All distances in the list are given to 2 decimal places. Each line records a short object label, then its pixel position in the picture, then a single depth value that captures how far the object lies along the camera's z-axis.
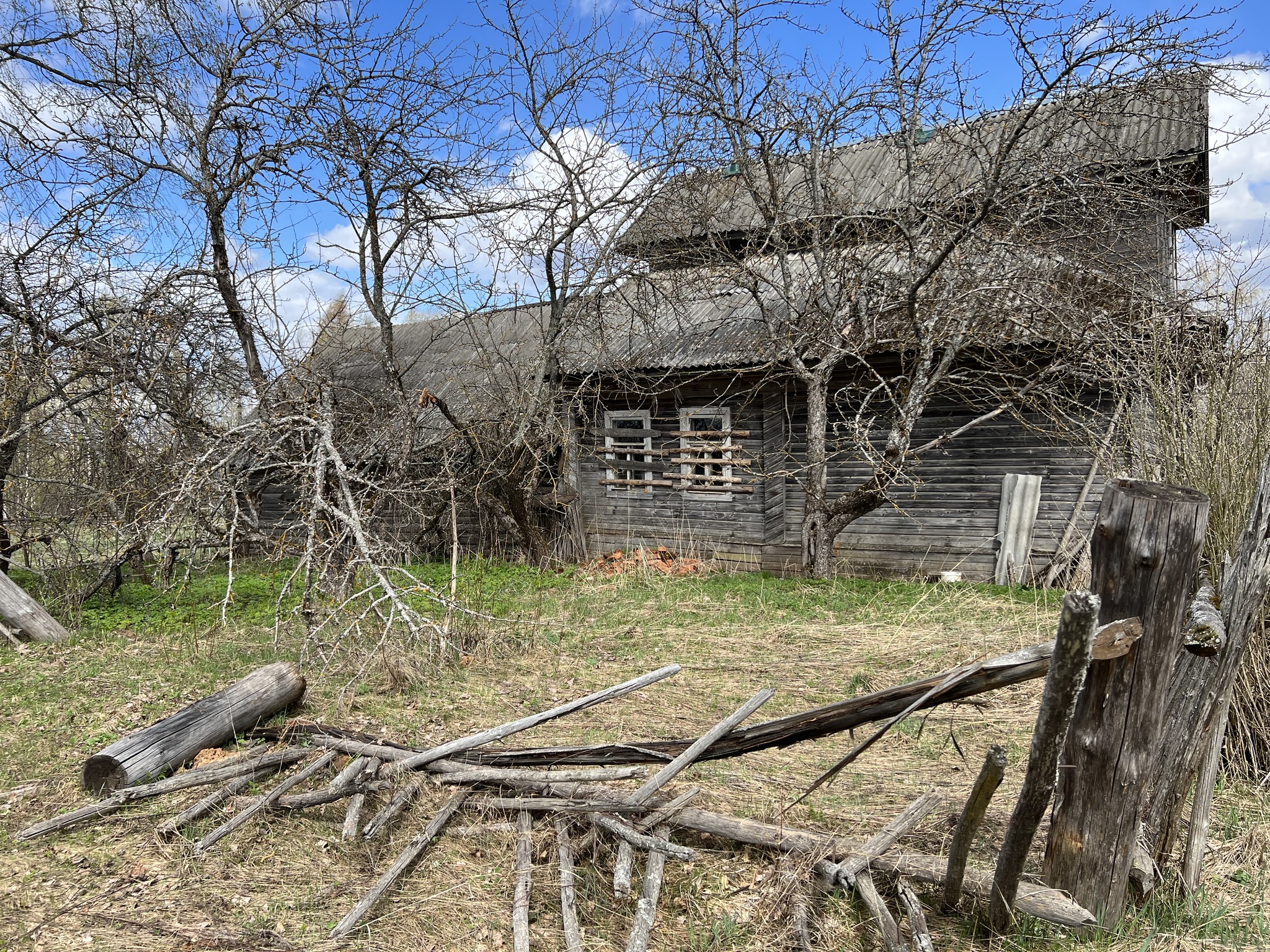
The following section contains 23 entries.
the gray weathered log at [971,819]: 2.44
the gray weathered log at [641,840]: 3.33
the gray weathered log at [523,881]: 3.06
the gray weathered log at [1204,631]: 2.64
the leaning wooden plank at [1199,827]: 3.00
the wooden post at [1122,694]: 2.56
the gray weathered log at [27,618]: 7.79
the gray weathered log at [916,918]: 2.75
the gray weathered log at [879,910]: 2.78
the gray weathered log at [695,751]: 3.35
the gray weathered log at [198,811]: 3.96
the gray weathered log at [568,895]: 3.02
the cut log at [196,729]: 4.36
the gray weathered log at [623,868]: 3.21
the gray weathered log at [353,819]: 3.82
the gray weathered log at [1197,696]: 2.96
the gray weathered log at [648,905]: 2.95
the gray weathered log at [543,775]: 3.68
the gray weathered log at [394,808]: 3.75
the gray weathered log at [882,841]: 3.09
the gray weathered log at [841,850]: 2.76
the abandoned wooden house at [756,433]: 10.20
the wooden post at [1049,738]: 2.25
